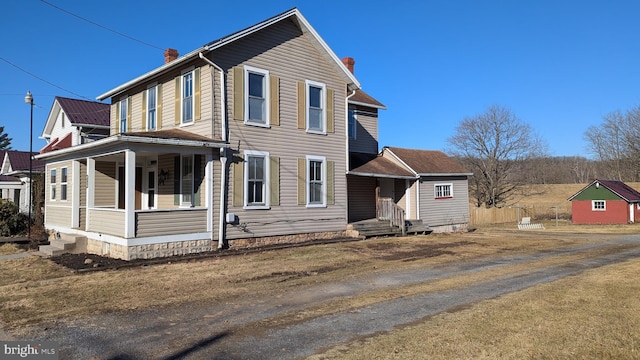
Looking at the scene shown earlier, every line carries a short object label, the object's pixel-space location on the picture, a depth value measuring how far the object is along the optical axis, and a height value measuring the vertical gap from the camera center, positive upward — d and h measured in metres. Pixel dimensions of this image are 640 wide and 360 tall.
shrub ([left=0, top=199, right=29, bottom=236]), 20.83 -1.09
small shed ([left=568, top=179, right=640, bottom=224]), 36.06 -0.90
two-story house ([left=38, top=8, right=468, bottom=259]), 13.15 +1.37
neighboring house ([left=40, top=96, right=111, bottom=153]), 23.09 +4.11
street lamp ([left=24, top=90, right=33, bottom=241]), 18.98 +3.24
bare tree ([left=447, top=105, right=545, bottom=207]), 45.91 +2.69
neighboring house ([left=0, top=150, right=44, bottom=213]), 28.33 +1.32
